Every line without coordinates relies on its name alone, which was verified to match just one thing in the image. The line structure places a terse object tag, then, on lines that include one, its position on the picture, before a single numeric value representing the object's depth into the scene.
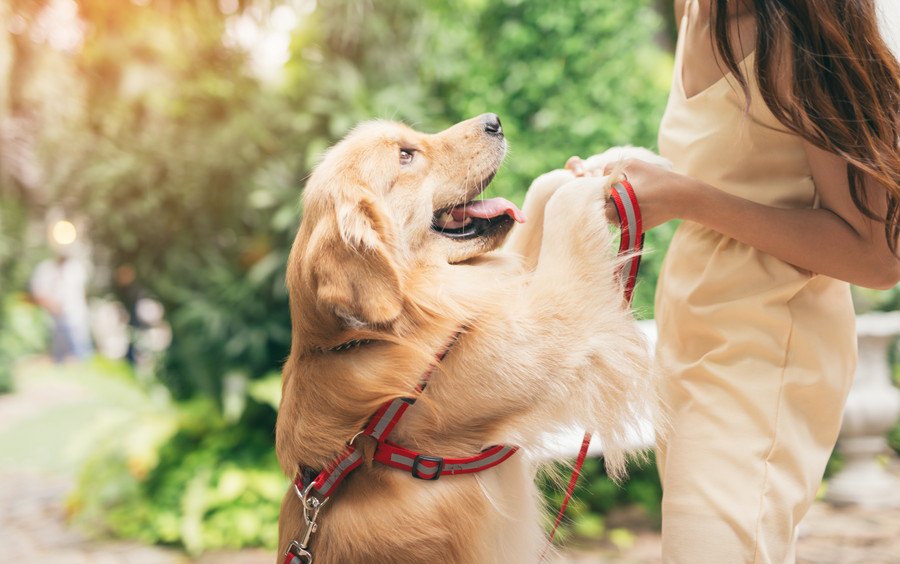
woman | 1.41
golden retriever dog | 1.59
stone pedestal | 4.71
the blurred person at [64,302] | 11.88
